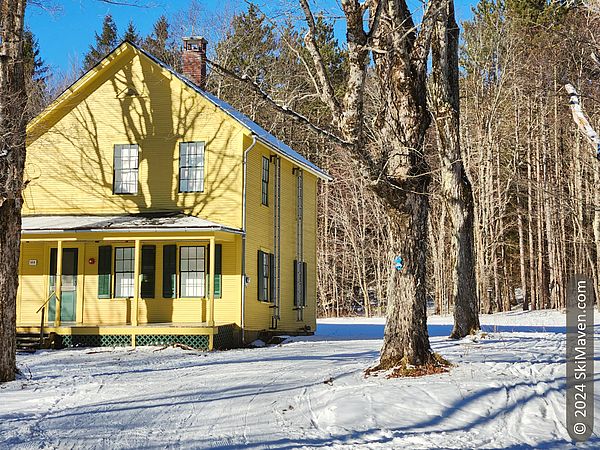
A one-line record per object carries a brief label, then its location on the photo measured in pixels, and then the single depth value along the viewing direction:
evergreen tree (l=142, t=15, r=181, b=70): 37.66
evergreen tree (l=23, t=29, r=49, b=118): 23.38
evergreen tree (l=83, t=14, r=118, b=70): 49.59
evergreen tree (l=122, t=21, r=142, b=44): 47.41
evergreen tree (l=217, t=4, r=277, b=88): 33.53
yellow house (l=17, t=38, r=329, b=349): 19.55
